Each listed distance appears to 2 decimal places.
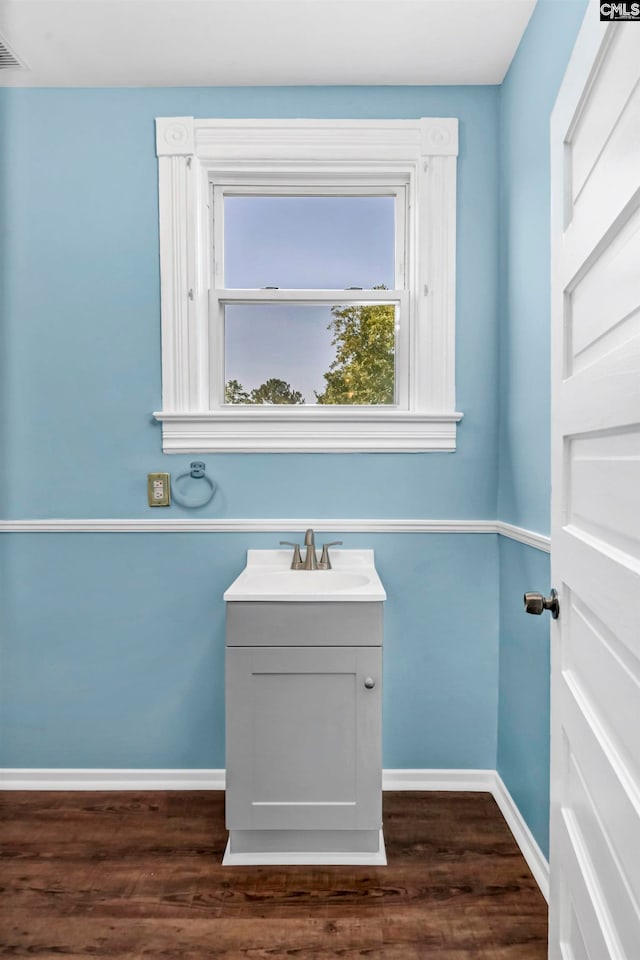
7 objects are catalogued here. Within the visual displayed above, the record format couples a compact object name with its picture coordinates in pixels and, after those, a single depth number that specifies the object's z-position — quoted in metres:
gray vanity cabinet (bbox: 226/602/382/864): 1.91
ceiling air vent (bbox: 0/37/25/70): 2.12
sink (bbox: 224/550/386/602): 1.90
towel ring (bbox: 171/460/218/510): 2.37
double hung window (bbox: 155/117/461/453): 2.33
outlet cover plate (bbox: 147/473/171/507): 2.37
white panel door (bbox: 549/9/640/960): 0.84
